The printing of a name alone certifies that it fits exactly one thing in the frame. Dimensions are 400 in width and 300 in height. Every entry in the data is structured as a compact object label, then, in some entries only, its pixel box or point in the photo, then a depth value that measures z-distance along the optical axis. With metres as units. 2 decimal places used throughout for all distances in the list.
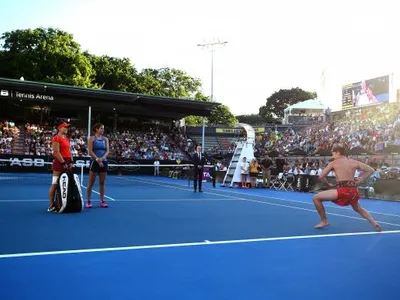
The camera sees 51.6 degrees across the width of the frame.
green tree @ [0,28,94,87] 41.25
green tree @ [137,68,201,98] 59.72
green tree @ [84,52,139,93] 49.47
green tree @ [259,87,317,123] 88.12
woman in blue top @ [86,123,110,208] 9.00
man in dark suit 15.10
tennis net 24.39
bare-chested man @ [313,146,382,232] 7.05
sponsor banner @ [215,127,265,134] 49.03
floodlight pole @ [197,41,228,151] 41.04
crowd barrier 15.06
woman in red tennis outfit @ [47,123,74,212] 8.27
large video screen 44.16
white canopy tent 58.93
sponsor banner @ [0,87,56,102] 28.42
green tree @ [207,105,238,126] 69.06
